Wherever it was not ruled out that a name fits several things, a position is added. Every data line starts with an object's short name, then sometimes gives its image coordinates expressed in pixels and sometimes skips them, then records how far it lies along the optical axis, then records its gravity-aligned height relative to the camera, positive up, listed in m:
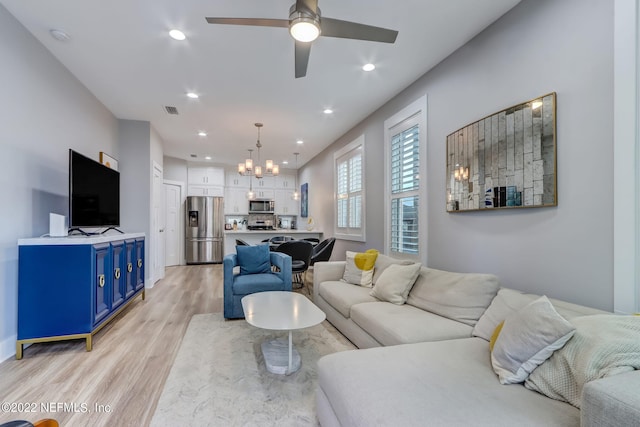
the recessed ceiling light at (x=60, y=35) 2.62 +1.59
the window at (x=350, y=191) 4.84 +0.40
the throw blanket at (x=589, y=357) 1.12 -0.57
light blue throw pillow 3.82 -0.61
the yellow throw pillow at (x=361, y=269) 3.38 -0.66
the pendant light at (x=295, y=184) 9.25 +0.89
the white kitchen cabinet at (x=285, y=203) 9.14 +0.30
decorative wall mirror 2.01 +0.42
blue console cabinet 2.52 -0.68
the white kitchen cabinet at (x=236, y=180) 8.73 +0.97
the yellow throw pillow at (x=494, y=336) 1.65 -0.70
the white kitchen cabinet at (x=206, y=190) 8.14 +0.62
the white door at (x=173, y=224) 7.41 -0.30
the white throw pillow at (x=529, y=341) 1.31 -0.59
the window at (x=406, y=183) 3.35 +0.38
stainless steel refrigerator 7.92 -0.48
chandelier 5.35 +0.83
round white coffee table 2.12 -0.80
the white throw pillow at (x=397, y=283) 2.67 -0.65
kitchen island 6.32 -0.51
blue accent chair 3.45 -0.85
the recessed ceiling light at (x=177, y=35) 2.59 +1.57
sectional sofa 1.06 -0.76
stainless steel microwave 8.81 +0.20
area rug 1.72 -1.20
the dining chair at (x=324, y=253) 5.07 -0.69
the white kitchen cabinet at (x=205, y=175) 8.16 +1.03
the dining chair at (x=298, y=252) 4.75 -0.64
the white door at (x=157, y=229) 5.34 -0.32
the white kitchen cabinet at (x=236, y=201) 8.70 +0.34
